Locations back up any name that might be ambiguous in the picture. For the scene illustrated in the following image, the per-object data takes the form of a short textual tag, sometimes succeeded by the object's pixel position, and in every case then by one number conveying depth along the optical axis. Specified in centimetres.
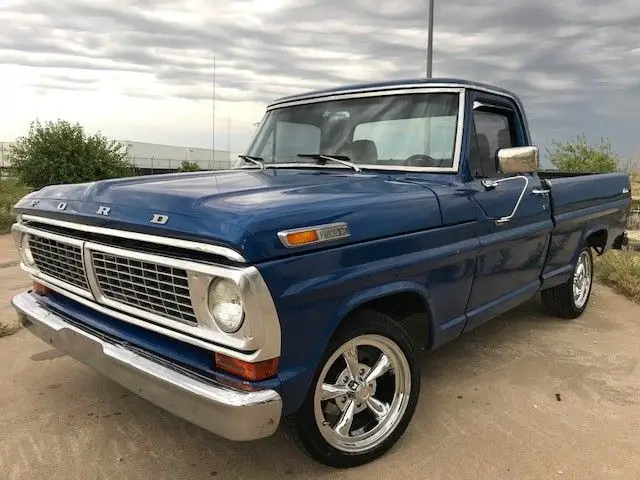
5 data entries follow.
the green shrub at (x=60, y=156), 1819
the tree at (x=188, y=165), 2830
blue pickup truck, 222
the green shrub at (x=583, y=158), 1541
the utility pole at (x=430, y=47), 987
